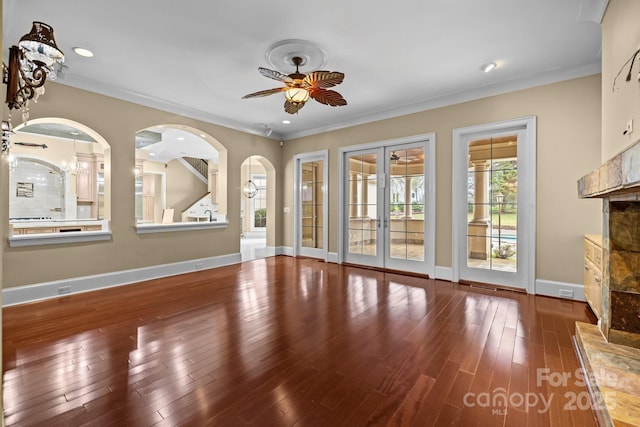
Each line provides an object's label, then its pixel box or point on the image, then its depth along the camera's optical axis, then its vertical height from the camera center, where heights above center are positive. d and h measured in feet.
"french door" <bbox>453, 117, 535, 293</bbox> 13.43 +0.51
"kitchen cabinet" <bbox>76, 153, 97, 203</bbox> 26.03 +2.85
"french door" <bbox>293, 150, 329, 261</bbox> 21.22 +0.60
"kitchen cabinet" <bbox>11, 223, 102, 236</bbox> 18.13 -1.06
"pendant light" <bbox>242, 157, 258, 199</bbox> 29.14 +2.54
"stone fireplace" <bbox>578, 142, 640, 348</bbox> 7.42 -1.38
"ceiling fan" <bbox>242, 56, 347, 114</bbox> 9.91 +4.52
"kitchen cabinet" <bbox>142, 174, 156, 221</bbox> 35.12 +1.93
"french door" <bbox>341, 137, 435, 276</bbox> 16.62 +0.43
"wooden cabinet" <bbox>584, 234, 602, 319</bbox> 9.33 -1.94
